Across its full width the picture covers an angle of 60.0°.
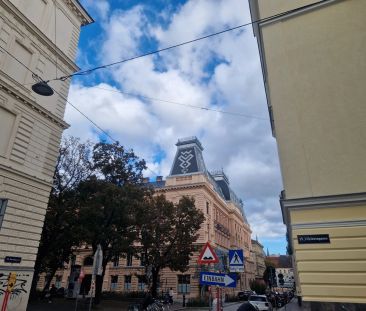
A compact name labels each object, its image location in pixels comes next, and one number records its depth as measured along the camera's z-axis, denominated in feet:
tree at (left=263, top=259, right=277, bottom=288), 89.66
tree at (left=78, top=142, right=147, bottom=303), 80.38
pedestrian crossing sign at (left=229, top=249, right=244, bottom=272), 39.57
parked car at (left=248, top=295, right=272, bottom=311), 78.95
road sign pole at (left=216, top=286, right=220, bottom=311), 35.42
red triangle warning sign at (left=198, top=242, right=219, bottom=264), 35.22
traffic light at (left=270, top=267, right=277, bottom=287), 89.66
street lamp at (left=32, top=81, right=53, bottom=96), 38.55
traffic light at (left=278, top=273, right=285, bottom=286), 96.51
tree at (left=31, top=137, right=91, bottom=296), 81.46
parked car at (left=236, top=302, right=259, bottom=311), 24.52
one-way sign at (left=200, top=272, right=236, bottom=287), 34.96
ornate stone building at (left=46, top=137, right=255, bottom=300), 149.79
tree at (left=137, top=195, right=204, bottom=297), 103.65
